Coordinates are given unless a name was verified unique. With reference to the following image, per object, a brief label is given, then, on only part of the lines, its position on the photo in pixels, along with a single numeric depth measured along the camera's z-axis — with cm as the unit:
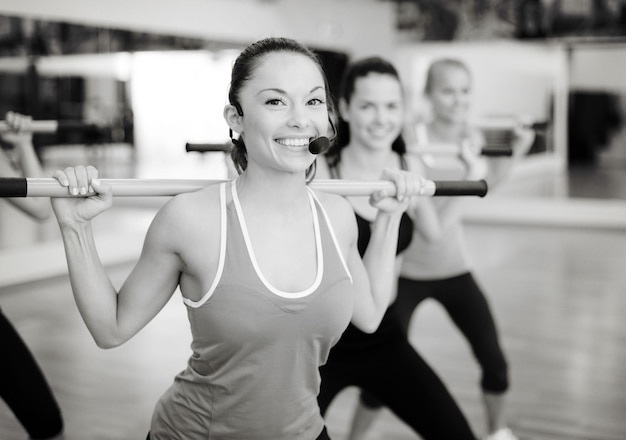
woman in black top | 221
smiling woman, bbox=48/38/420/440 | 147
